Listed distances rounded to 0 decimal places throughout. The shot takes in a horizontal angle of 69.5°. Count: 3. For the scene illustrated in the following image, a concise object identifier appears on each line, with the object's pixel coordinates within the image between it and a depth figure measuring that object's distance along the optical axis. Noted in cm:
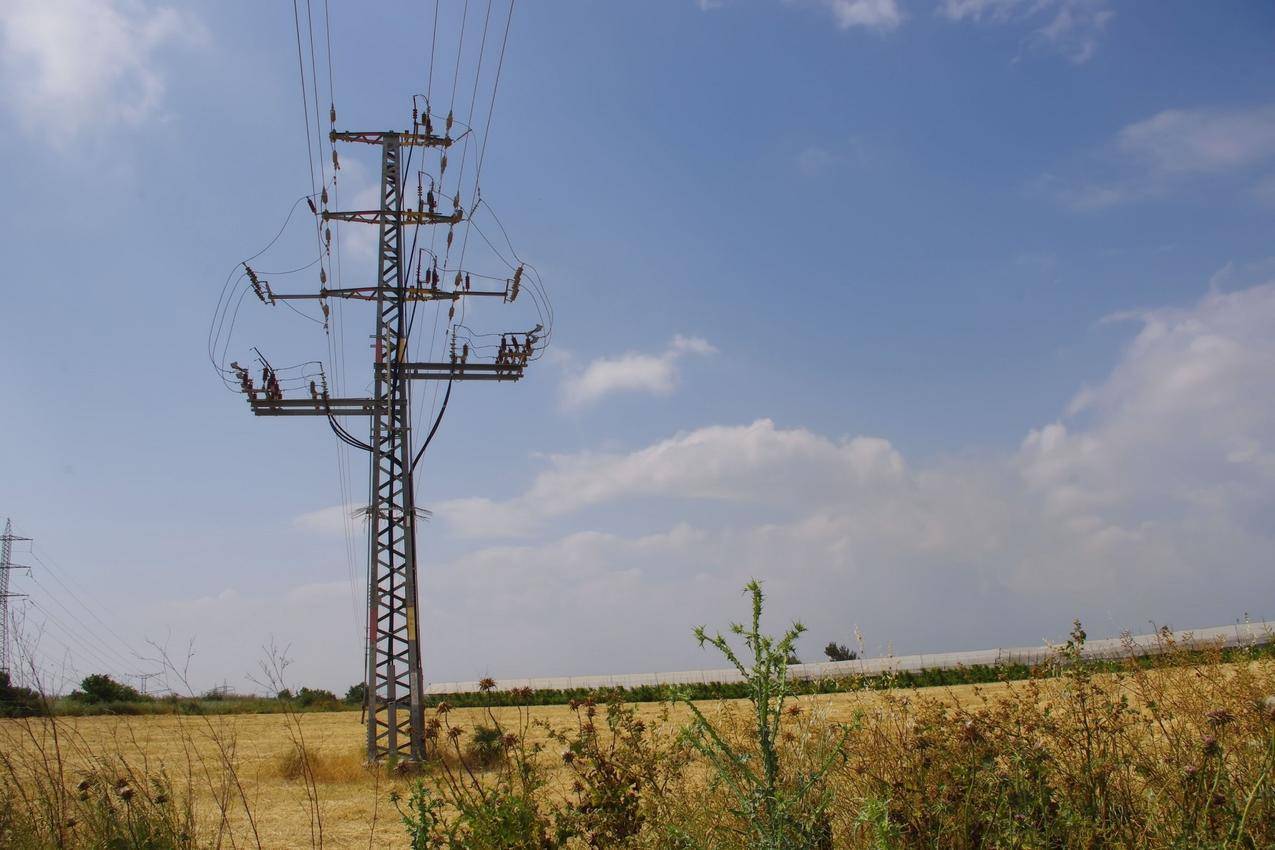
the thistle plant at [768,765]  320
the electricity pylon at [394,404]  1284
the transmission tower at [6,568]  3829
